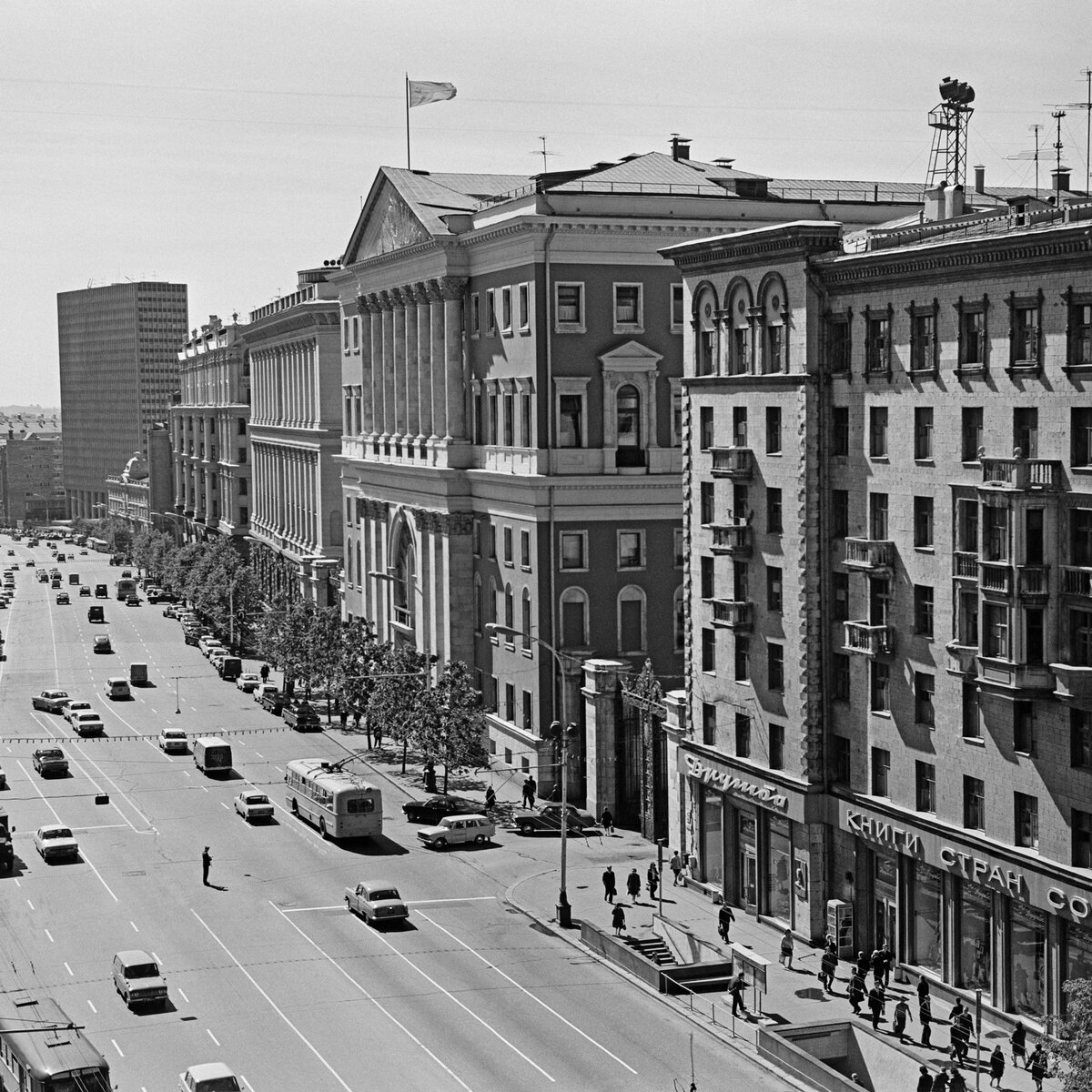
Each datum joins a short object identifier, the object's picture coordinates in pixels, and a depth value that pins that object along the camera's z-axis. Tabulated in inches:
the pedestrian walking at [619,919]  2721.5
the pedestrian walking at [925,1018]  2241.6
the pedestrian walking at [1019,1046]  2145.7
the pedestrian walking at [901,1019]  2246.6
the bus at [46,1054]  1935.3
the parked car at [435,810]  3623.5
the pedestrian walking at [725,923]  2669.8
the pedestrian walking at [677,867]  3097.9
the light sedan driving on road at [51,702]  5280.5
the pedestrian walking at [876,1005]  2326.5
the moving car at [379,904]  2842.0
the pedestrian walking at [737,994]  2364.7
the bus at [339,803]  3415.4
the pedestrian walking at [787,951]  2583.7
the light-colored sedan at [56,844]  3309.5
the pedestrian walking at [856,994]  2365.9
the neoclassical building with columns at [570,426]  3865.7
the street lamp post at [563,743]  2832.2
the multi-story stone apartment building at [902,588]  2194.9
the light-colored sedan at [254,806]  3661.4
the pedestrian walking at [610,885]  2918.3
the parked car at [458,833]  3412.9
